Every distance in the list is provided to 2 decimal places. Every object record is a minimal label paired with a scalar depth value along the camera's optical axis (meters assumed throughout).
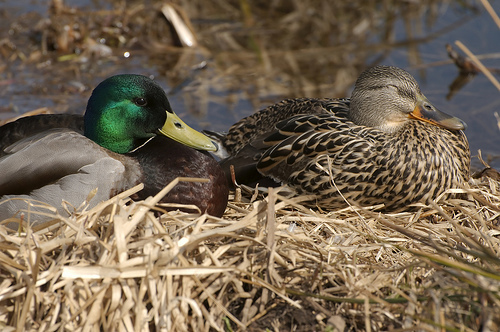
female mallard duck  8.27
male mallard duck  7.52
